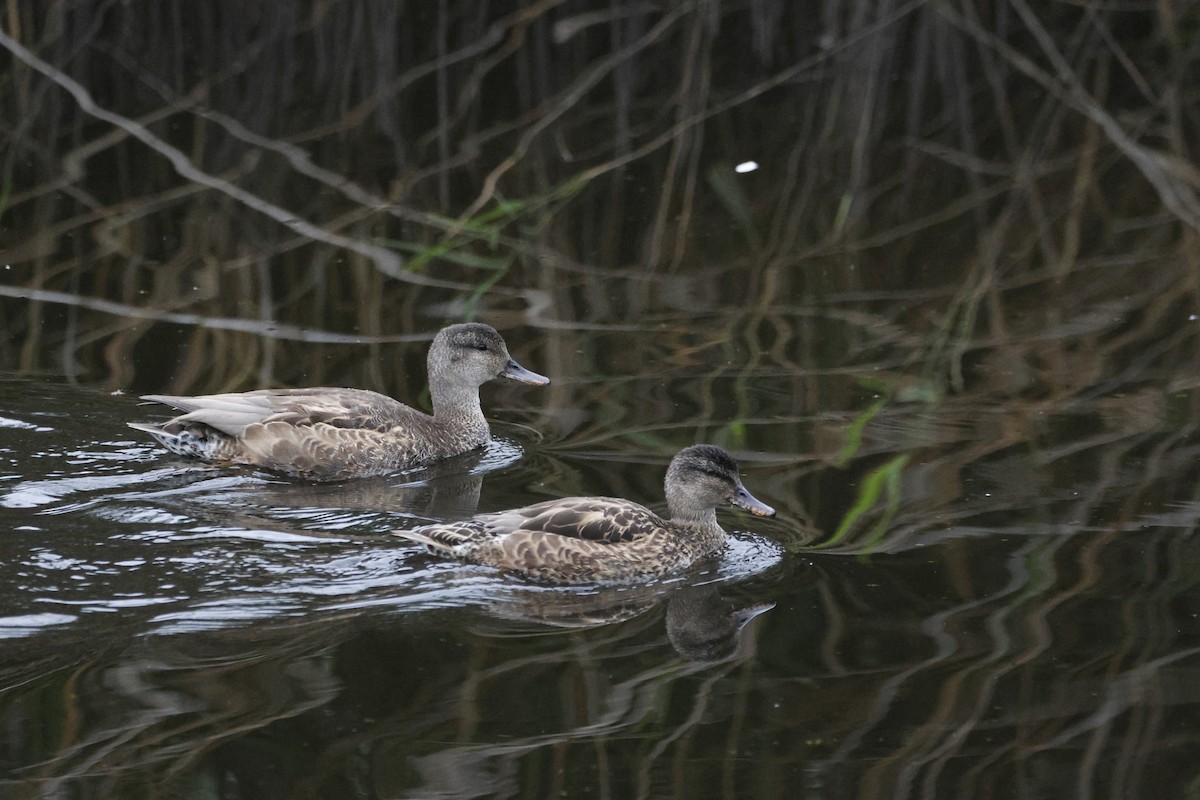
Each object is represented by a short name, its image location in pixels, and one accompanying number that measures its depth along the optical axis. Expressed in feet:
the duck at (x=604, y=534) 41.16
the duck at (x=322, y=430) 48.91
